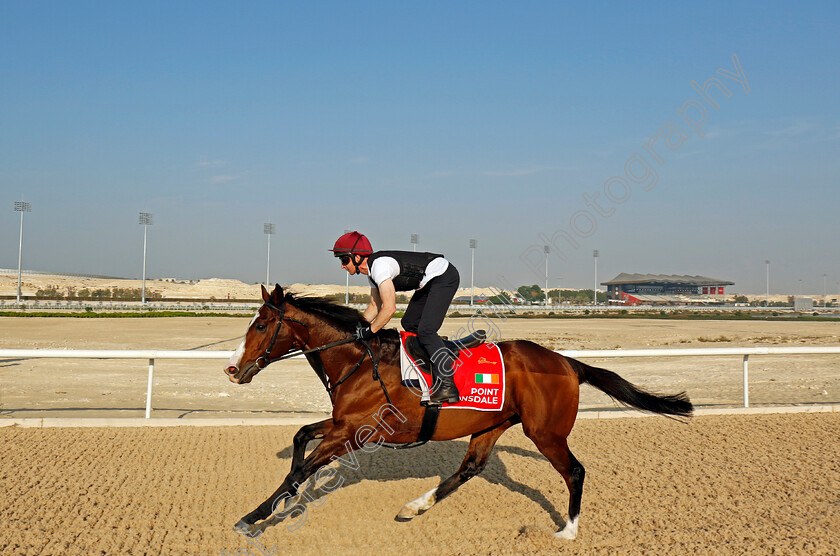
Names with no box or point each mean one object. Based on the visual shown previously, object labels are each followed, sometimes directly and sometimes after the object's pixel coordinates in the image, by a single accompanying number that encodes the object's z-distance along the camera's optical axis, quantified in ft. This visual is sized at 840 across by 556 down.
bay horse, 13.39
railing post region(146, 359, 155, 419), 23.38
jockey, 13.53
